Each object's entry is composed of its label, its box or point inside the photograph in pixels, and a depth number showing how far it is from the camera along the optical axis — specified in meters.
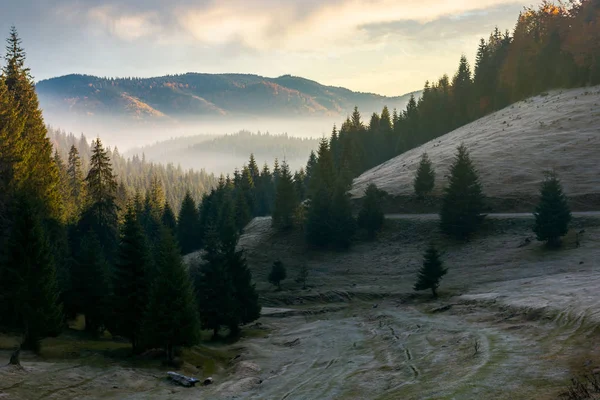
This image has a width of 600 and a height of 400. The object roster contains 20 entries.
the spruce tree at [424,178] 76.94
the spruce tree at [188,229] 100.50
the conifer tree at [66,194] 81.38
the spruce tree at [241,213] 98.38
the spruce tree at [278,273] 61.19
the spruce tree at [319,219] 73.81
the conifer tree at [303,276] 61.62
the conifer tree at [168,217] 108.18
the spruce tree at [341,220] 73.19
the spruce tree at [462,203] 64.76
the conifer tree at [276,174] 144.14
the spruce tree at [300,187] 110.44
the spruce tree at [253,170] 145.25
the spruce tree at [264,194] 131.18
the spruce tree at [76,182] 98.69
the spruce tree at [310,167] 141.49
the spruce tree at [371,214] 72.75
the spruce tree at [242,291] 44.56
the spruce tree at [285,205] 81.69
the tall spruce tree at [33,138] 51.53
